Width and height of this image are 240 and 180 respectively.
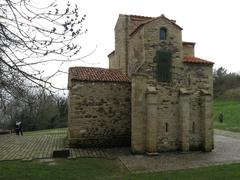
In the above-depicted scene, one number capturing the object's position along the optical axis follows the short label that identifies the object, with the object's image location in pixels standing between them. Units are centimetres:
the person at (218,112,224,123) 2773
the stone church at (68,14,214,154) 1262
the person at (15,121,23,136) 1965
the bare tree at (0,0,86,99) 479
